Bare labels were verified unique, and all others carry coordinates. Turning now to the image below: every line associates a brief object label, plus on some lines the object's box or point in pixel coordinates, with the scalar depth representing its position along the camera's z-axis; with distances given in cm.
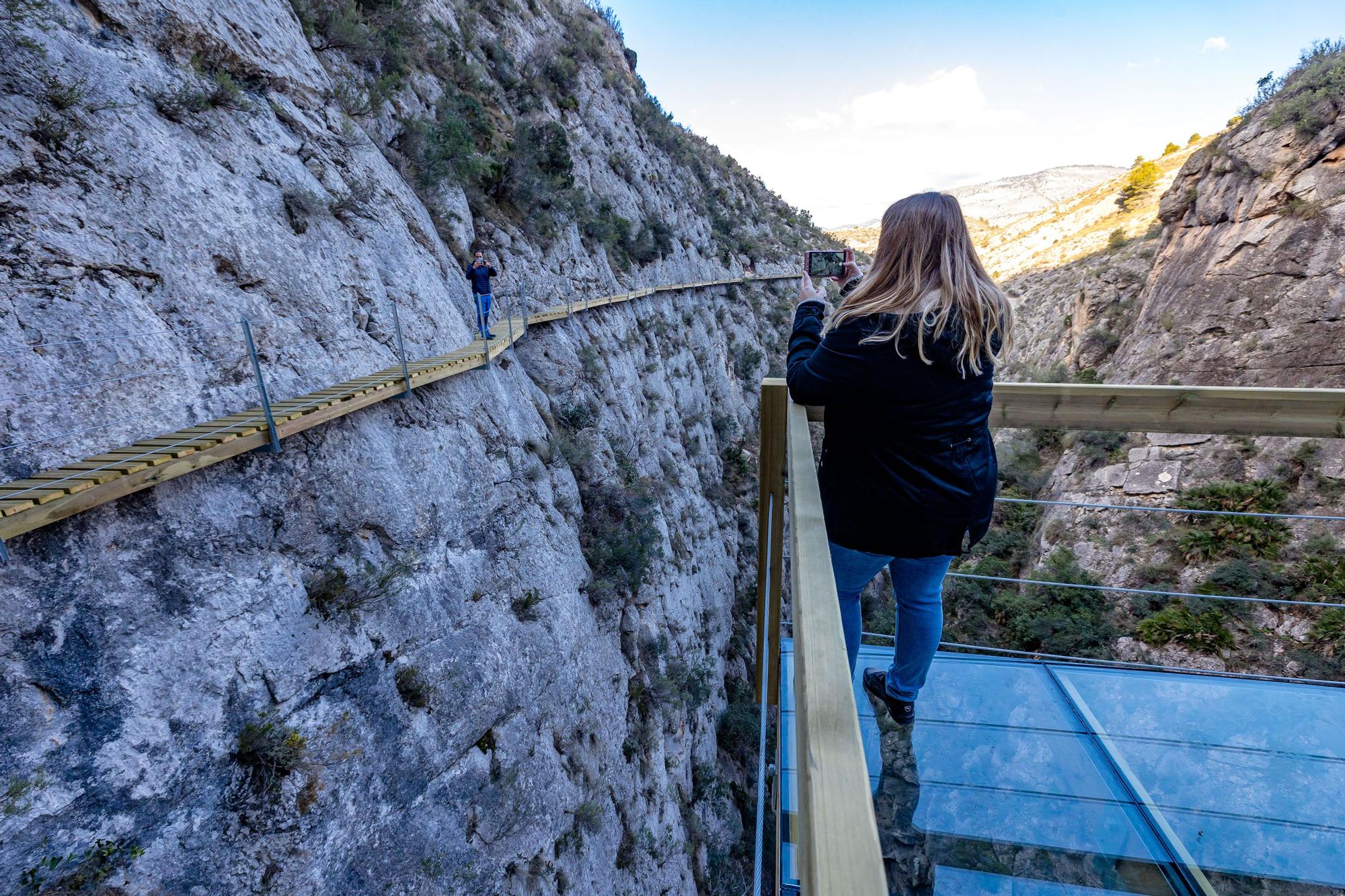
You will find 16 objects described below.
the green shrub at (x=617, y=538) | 817
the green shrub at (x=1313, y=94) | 1082
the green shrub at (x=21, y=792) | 241
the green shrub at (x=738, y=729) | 1077
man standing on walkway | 809
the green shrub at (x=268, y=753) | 328
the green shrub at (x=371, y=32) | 789
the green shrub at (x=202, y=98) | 450
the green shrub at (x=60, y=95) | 378
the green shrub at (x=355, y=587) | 399
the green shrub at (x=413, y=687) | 433
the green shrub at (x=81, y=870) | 244
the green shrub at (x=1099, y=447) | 1183
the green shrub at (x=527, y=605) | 595
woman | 156
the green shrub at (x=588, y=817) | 575
